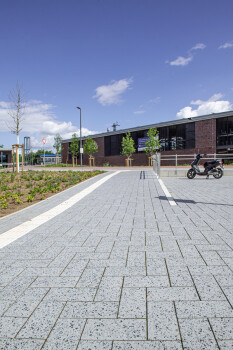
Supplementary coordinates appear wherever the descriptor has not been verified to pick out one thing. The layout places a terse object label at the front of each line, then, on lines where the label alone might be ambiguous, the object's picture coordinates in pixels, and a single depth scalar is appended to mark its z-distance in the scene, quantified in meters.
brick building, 31.00
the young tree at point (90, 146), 40.94
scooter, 13.25
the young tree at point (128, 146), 37.88
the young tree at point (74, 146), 46.83
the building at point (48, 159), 84.19
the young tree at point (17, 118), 18.44
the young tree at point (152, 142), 35.16
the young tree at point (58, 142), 56.81
